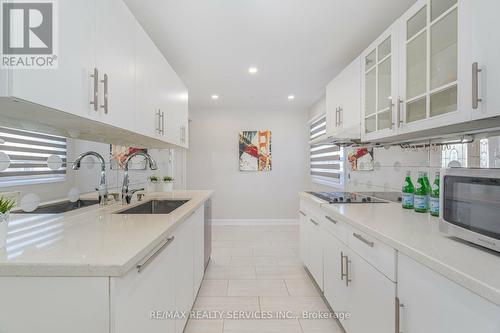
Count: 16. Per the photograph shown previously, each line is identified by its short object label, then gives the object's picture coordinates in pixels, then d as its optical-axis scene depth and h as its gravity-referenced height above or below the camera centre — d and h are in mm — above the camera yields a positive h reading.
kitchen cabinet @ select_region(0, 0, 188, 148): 958 +390
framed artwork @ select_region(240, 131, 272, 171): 5355 +284
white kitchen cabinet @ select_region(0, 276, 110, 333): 866 -474
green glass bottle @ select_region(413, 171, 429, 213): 1732 -223
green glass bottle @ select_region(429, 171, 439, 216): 1587 -214
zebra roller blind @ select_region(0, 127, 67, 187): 1312 +39
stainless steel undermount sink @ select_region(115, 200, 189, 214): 2512 -406
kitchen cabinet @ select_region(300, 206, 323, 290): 2355 -826
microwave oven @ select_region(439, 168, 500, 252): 965 -166
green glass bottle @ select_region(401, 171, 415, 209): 1876 -216
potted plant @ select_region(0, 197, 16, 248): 963 -200
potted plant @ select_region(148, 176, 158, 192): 3046 -227
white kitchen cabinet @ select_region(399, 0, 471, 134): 1260 +562
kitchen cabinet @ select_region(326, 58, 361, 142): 2377 +630
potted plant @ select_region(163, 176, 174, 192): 3205 -233
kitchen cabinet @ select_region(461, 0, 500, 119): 1066 +473
